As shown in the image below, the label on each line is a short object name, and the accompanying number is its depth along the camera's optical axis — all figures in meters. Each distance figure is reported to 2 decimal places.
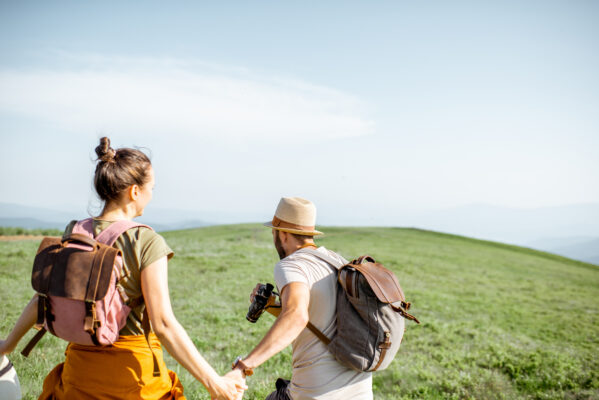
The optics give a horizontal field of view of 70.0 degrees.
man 2.76
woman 2.55
